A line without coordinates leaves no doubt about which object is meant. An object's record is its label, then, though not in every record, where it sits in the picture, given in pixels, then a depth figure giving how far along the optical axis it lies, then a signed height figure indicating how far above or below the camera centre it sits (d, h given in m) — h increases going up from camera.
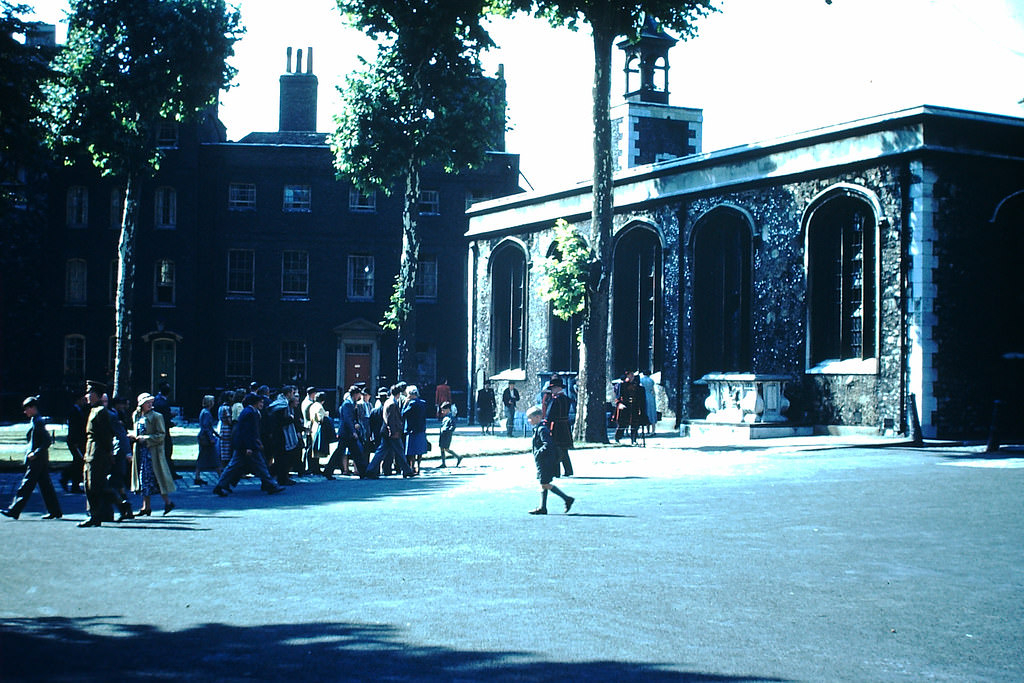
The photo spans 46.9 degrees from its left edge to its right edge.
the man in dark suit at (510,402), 34.41 +0.01
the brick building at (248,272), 48.03 +5.37
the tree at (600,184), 27.09 +5.06
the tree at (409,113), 35.31 +8.76
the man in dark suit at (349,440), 22.00 -0.72
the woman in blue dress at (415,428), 21.62 -0.48
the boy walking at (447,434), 24.05 -0.66
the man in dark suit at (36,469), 14.73 -0.86
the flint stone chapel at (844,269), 25.36 +3.22
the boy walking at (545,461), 14.63 -0.73
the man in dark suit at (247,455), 18.31 -0.84
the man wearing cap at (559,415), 18.67 -0.20
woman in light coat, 15.19 -0.75
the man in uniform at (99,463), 14.10 -0.75
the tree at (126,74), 35.91 +9.96
